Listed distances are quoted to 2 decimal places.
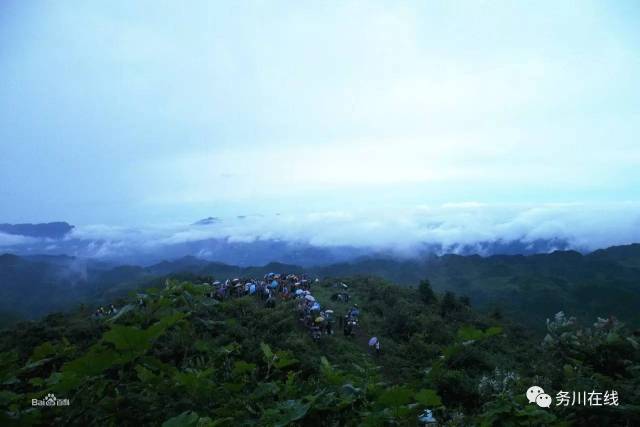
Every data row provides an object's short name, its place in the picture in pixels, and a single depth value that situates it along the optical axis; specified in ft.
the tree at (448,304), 77.92
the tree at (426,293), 85.33
